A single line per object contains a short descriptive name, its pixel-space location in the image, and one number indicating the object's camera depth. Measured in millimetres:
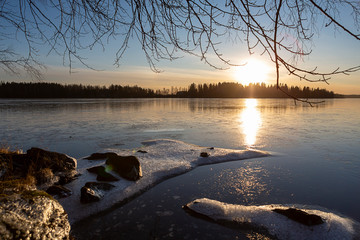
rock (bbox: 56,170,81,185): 6265
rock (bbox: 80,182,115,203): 5332
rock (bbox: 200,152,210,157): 9359
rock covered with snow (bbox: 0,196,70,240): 2766
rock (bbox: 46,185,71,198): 5516
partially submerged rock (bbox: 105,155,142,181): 6811
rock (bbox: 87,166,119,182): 6595
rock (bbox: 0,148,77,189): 6141
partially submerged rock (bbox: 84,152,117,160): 8750
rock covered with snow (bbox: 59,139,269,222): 5285
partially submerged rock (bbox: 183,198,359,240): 4129
